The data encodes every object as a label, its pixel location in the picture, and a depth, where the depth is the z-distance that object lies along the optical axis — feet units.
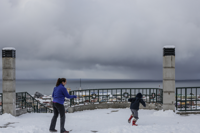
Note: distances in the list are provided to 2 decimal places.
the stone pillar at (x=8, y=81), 31.19
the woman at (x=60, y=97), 20.35
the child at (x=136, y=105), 24.99
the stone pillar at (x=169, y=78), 33.22
